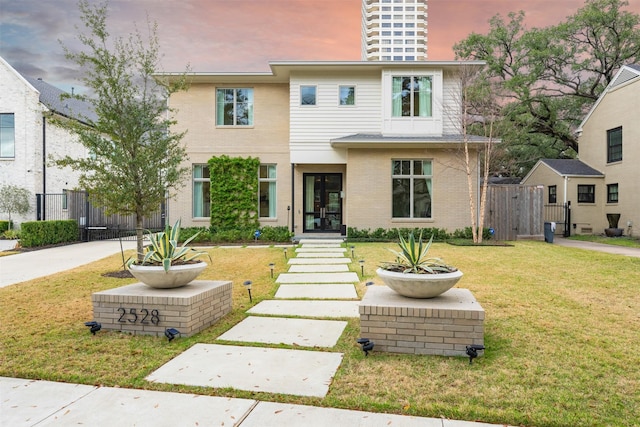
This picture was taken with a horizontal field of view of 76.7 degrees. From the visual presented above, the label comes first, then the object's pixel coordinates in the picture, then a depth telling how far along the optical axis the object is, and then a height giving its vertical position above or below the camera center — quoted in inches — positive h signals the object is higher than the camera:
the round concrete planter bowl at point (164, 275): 188.2 -29.2
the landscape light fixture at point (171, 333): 170.2 -51.1
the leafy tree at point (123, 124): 325.1 +73.4
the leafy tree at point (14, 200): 701.3 +21.6
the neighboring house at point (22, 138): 732.0 +137.3
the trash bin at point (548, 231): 613.3 -27.7
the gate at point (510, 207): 622.2 +9.0
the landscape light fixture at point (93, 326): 179.3 -50.7
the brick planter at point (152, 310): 179.8 -44.5
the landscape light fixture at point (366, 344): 151.3 -49.6
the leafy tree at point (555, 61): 893.2 +357.5
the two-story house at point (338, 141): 607.8 +110.1
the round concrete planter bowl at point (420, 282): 162.1 -28.3
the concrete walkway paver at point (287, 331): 173.2 -54.8
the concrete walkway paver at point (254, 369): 129.3 -55.1
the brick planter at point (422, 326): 153.8 -44.1
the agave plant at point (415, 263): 173.1 -22.3
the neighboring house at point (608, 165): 721.6 +93.2
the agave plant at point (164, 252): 199.5 -19.7
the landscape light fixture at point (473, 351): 144.5 -49.7
